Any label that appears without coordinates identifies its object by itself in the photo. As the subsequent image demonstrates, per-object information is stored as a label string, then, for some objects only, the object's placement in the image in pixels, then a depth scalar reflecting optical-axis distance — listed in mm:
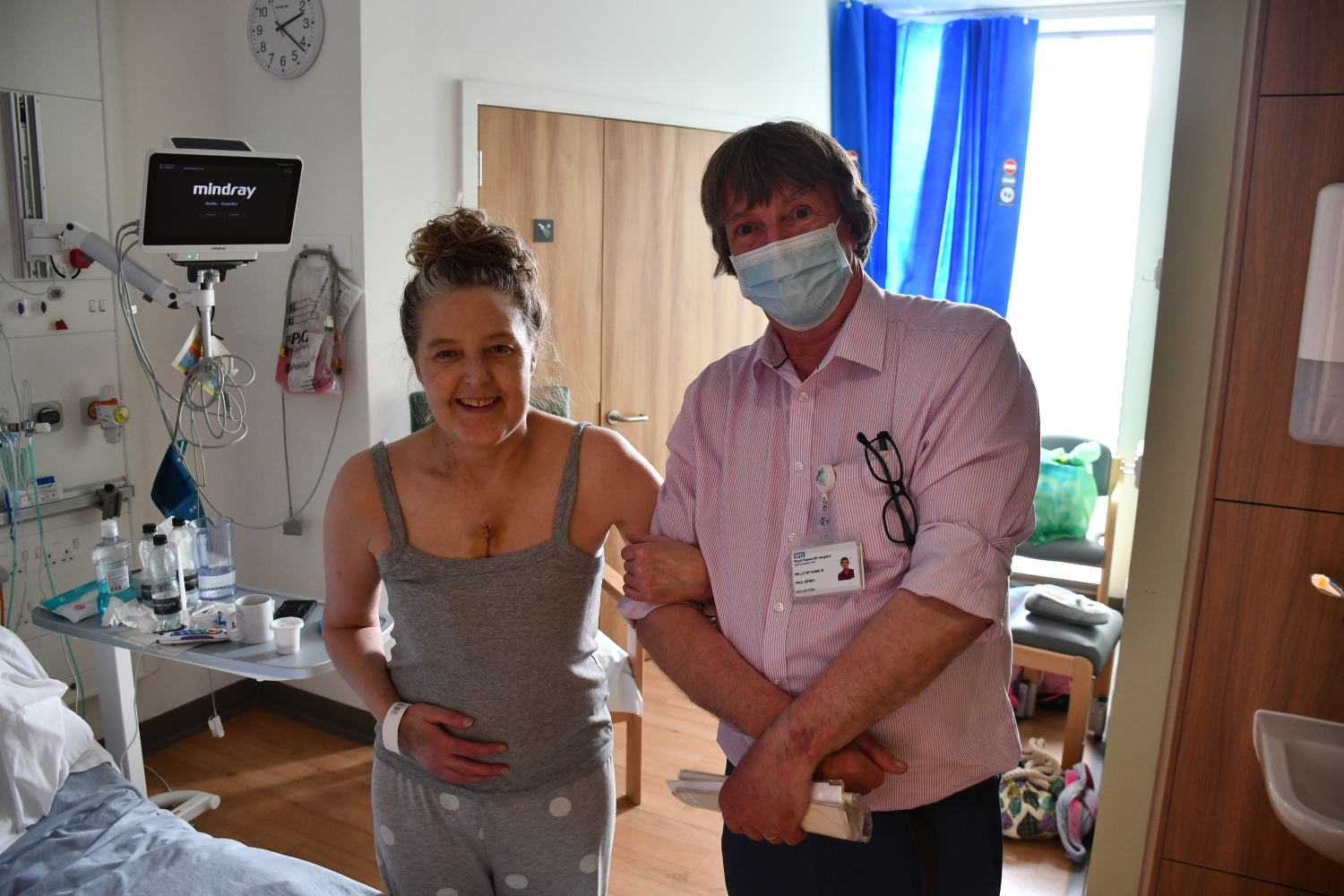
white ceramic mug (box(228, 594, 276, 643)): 2080
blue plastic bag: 2461
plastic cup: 2031
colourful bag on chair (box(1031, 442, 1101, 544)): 4039
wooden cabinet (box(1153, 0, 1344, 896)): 1558
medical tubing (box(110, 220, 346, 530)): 2340
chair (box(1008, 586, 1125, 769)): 2949
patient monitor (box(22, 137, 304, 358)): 2215
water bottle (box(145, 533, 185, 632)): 2178
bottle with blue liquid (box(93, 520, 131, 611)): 2305
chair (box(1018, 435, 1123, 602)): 3922
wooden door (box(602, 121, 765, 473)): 3662
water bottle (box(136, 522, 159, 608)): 2223
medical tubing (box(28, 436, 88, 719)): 2670
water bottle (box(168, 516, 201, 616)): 2279
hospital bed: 1608
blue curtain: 4480
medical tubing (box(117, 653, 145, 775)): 2326
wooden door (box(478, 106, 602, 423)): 3281
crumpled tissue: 2162
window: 4430
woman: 1356
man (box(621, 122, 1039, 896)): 1128
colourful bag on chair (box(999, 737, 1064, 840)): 2715
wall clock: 2930
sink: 1359
